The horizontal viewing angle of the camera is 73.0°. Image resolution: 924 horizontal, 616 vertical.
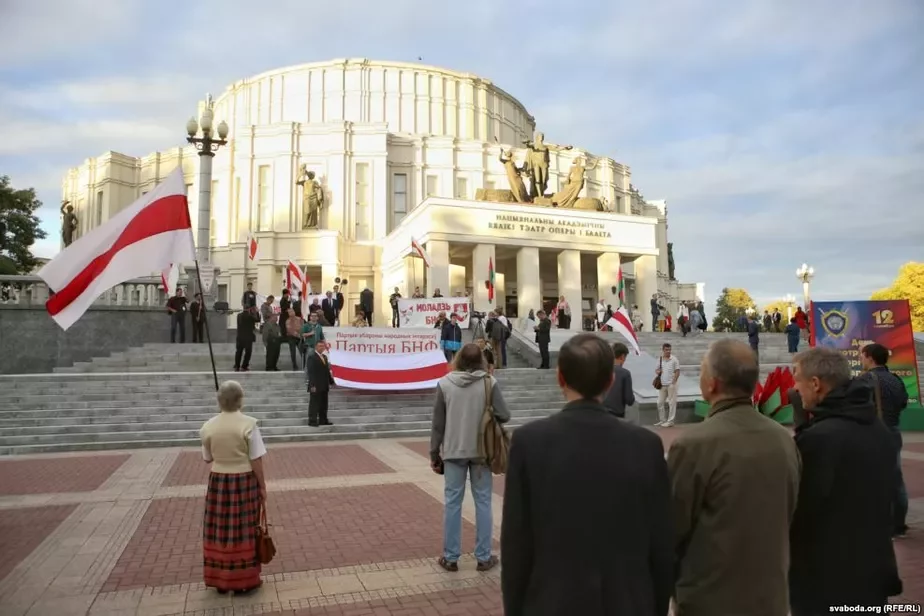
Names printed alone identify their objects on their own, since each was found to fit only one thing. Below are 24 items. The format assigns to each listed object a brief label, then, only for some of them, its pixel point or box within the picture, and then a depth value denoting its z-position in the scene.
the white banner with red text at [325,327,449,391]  15.05
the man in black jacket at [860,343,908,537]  5.73
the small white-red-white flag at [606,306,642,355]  15.43
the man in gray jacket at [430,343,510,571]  5.07
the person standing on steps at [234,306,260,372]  15.79
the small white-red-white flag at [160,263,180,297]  20.14
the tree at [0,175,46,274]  32.59
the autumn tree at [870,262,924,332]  57.03
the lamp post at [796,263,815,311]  37.06
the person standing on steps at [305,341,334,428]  12.46
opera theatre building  34.00
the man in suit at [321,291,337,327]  22.55
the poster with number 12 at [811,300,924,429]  12.29
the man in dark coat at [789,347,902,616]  2.59
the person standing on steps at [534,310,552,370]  17.88
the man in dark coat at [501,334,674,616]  2.13
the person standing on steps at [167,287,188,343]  19.05
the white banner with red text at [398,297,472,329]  22.02
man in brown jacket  2.37
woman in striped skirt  4.62
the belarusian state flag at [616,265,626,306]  34.84
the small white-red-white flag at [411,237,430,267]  27.31
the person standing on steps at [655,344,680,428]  13.45
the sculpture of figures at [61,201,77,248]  52.91
